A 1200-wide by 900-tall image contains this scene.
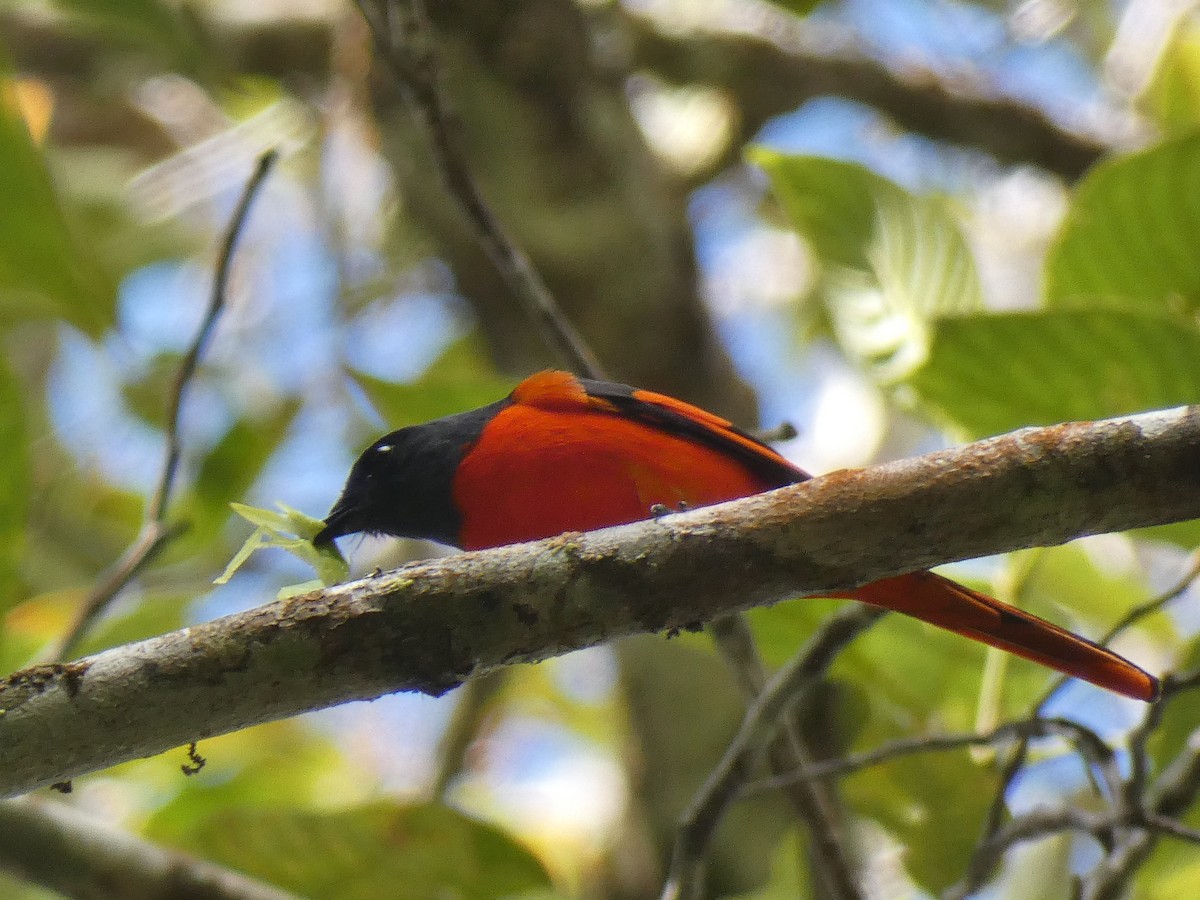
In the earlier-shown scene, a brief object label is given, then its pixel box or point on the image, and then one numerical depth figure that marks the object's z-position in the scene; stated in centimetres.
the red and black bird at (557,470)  564
